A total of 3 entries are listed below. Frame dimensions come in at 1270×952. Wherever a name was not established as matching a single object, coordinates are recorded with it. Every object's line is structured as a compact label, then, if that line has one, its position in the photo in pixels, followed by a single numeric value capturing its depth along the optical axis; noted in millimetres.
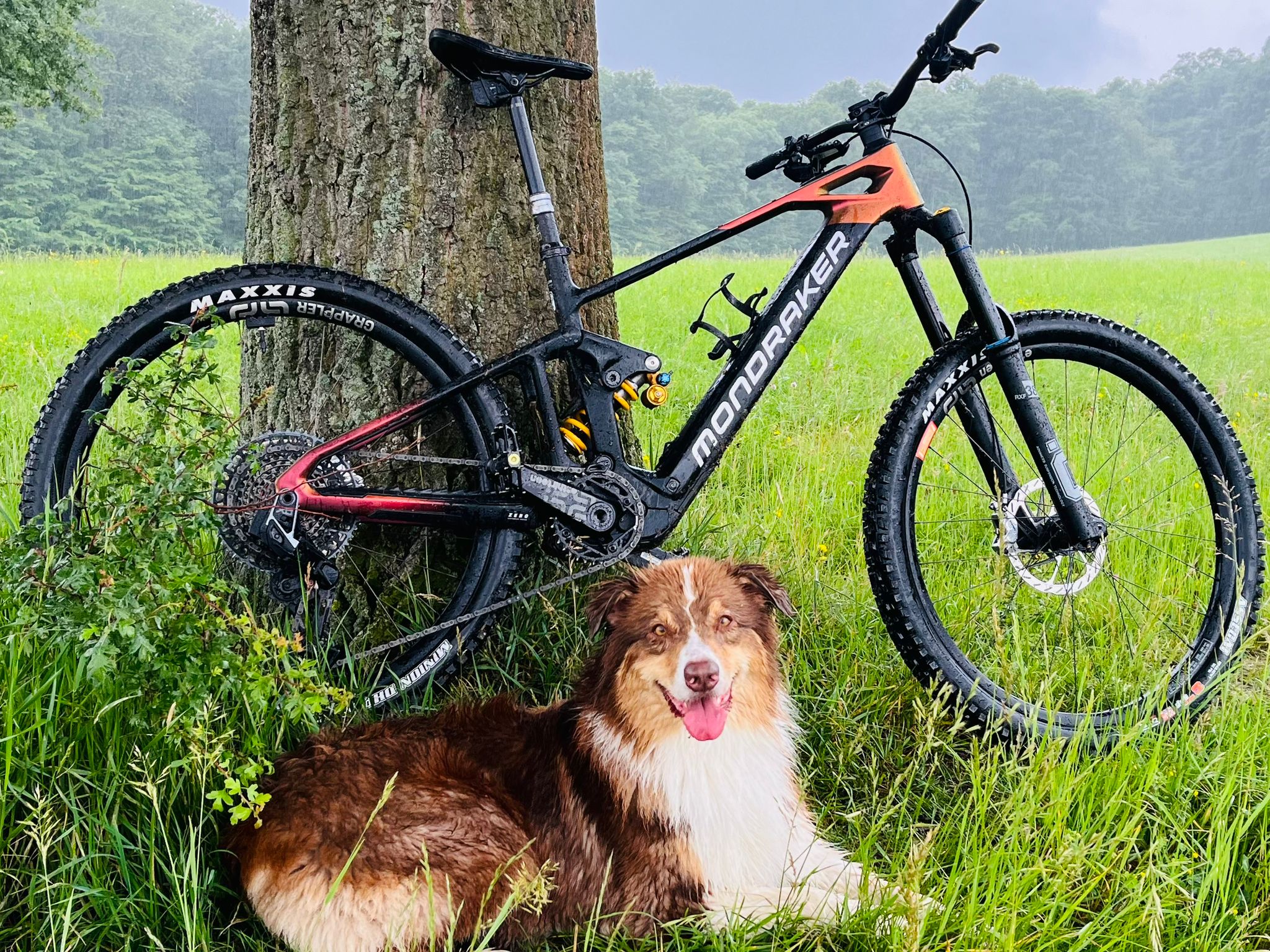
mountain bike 2535
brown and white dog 1886
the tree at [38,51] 18797
